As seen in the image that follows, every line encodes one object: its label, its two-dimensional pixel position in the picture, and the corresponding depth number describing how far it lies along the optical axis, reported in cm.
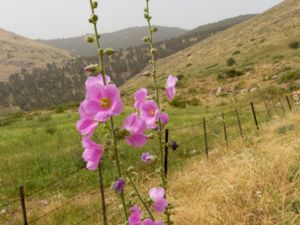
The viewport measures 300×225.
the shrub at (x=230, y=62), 4572
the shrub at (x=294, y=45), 4163
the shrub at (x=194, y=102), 2987
